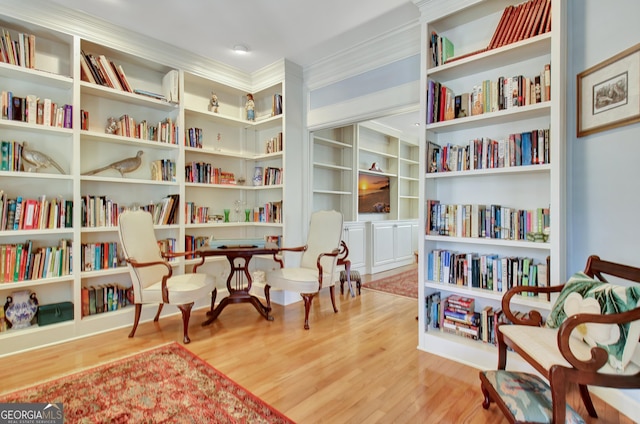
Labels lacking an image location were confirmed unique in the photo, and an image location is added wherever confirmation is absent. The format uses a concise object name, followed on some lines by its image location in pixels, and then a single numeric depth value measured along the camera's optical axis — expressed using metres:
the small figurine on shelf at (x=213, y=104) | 3.87
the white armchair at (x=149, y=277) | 2.66
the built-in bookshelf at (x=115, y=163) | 2.62
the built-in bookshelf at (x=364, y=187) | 5.15
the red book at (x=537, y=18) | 2.02
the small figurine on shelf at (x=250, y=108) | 4.09
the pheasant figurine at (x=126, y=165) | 3.13
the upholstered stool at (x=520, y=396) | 1.39
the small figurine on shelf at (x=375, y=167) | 5.79
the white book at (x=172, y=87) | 3.41
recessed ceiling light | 3.31
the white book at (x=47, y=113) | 2.67
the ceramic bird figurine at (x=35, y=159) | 2.63
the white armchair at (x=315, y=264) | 3.06
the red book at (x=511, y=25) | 2.13
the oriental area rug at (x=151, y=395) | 1.68
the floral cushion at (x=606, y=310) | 1.31
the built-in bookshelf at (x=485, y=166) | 2.01
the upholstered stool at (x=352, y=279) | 4.23
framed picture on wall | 1.70
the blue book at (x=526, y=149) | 2.11
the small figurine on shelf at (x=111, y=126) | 3.12
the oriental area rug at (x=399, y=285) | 4.27
